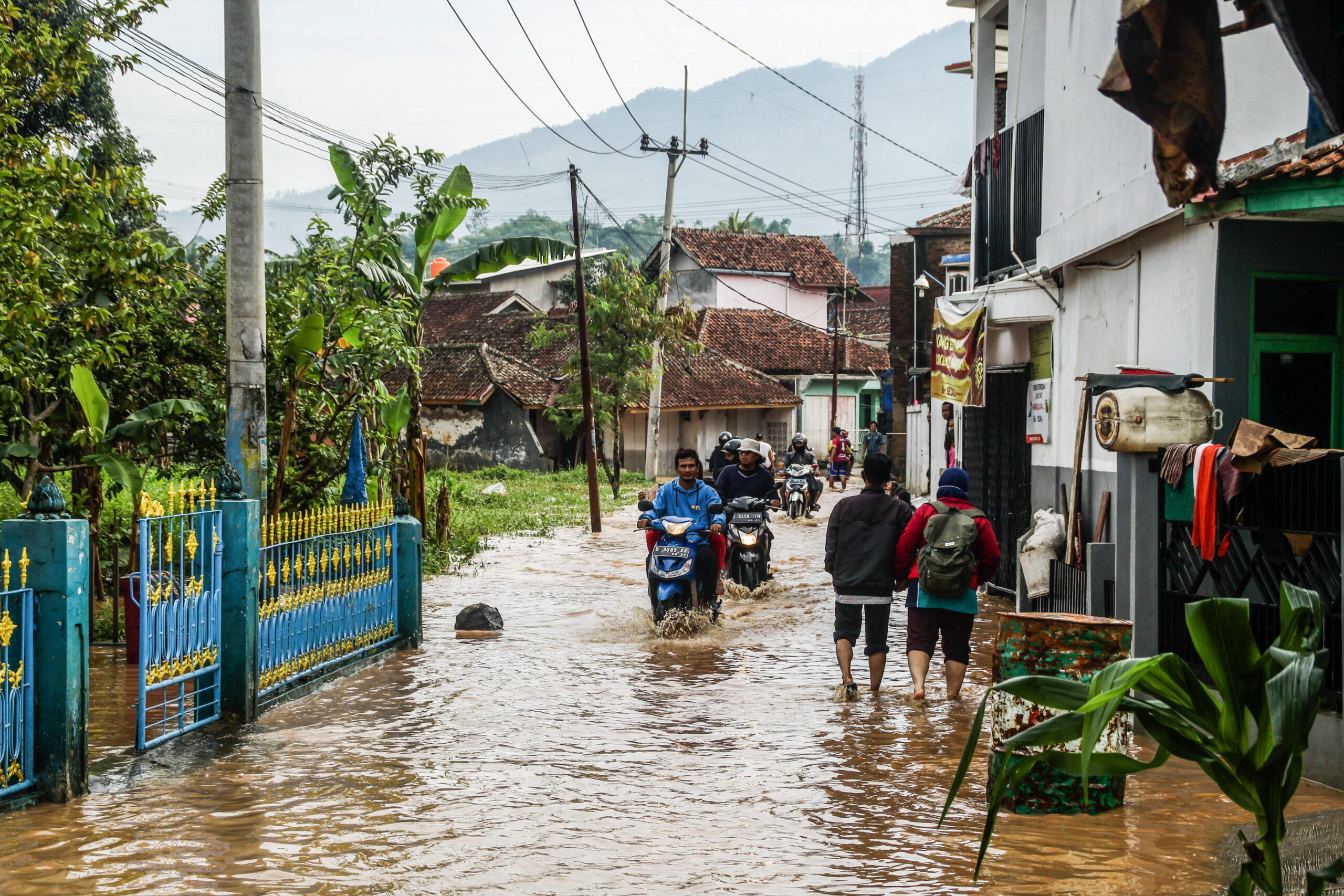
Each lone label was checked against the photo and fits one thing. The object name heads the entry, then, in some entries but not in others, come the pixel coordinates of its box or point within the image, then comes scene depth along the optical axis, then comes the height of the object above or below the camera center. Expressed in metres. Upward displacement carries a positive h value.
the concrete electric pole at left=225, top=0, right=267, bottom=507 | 9.01 +1.22
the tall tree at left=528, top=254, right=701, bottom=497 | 35.53 +2.53
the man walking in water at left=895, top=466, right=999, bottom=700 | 8.34 -1.02
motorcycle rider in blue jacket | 11.13 -0.72
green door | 8.41 +0.50
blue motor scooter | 11.02 -1.32
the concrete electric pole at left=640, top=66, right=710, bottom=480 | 32.34 +3.73
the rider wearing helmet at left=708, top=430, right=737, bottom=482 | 16.14 -0.55
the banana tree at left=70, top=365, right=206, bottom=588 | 9.29 -0.18
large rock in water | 11.94 -1.97
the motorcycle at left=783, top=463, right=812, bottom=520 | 25.58 -1.41
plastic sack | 10.66 -0.96
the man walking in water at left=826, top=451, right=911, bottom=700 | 8.77 -0.97
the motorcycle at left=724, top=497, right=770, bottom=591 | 13.73 -1.37
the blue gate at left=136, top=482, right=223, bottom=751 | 6.76 -1.17
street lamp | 36.56 +2.94
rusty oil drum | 6.04 -1.27
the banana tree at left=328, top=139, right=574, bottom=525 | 14.24 +2.44
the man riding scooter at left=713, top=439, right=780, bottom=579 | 13.80 -0.68
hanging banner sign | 13.65 +0.77
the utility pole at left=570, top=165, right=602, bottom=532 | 23.53 +0.88
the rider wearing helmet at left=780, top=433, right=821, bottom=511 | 25.38 -0.79
